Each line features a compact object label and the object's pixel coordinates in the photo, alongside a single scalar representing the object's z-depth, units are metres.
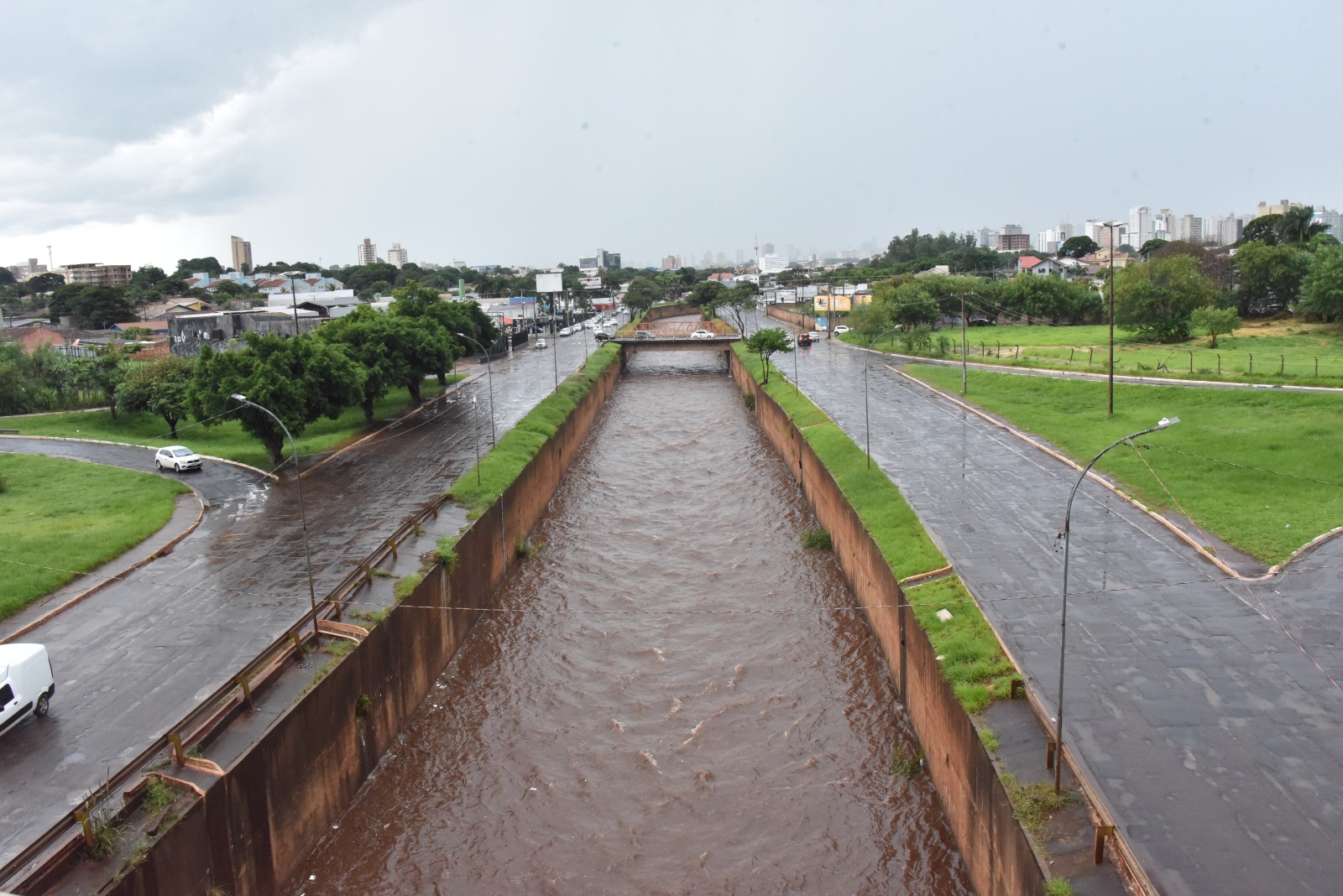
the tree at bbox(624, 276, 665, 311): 151.12
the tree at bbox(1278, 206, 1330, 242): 98.00
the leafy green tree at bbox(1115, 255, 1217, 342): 57.44
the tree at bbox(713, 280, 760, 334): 130.75
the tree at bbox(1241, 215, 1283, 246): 104.44
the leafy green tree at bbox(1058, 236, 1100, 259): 171.50
